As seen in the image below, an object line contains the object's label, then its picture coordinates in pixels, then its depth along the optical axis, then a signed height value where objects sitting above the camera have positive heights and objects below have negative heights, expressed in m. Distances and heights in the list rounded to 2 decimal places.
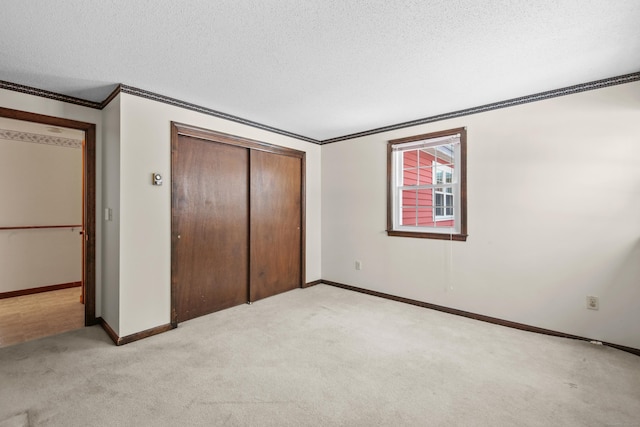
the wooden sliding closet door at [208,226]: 3.16 -0.15
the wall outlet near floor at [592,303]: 2.67 -0.81
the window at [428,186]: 3.46 +0.35
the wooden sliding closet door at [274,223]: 3.95 -0.15
